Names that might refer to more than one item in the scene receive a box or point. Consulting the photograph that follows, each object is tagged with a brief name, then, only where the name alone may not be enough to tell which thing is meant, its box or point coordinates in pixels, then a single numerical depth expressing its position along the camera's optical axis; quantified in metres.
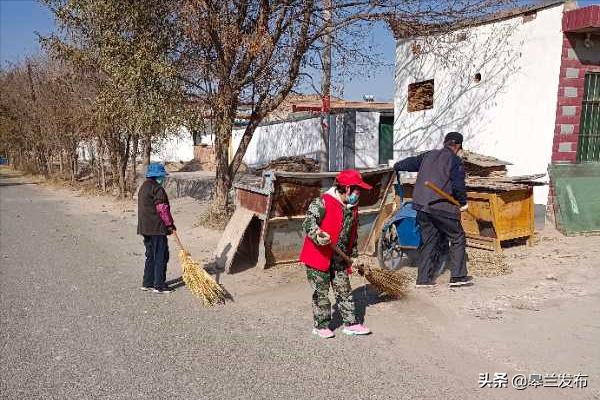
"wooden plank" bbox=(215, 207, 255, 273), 6.55
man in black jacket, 5.50
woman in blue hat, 5.71
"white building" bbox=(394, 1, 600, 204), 8.88
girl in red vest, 4.07
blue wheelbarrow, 6.21
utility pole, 9.18
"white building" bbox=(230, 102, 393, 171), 19.81
